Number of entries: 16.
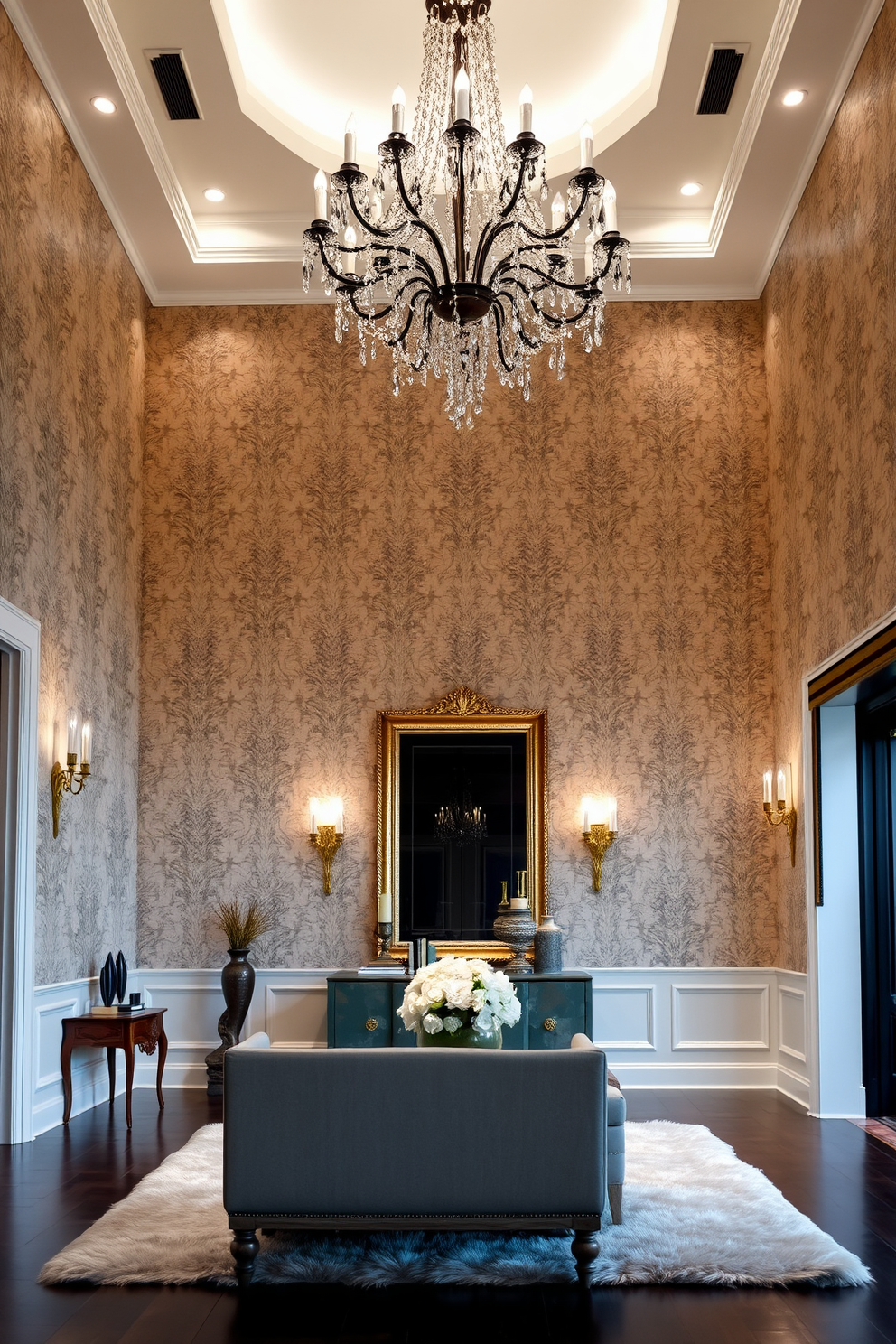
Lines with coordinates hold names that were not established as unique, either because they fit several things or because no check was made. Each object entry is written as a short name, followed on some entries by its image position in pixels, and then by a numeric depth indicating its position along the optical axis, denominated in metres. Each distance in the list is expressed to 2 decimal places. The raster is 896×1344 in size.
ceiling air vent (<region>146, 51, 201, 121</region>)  6.65
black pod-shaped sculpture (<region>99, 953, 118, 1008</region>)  6.96
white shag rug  3.91
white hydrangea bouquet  4.31
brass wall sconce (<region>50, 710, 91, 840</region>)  6.61
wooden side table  6.48
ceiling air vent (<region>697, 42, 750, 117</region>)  6.55
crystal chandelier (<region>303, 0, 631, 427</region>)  4.55
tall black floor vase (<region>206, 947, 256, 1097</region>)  7.55
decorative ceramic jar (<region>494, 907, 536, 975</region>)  7.66
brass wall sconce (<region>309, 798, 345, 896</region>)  8.09
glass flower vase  4.35
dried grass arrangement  7.82
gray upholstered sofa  3.89
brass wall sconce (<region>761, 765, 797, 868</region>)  7.60
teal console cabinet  7.26
